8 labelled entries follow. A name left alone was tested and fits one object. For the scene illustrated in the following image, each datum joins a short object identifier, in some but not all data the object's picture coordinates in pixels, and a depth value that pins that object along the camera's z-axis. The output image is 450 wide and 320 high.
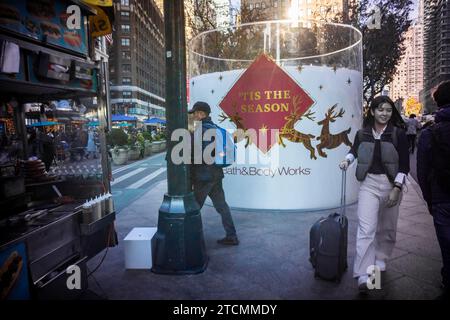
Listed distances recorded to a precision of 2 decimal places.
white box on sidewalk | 4.23
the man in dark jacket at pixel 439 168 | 3.13
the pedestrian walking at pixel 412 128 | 15.38
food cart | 2.82
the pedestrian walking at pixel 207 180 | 4.75
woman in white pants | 3.50
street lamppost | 4.00
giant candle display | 6.72
